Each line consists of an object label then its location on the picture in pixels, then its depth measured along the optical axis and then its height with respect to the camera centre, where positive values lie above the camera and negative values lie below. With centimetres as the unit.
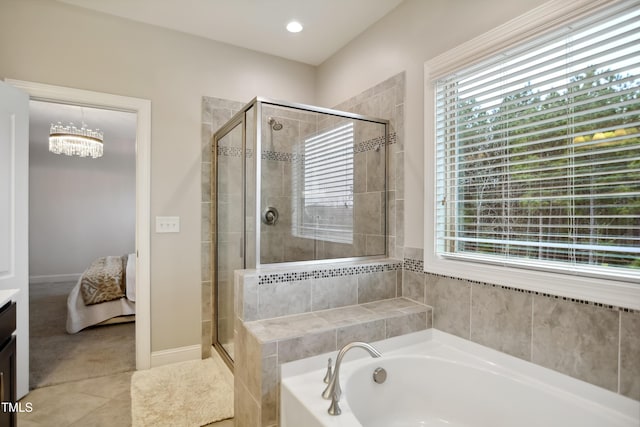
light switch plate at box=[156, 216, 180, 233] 263 -10
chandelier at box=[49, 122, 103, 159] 369 +82
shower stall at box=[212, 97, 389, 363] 213 +17
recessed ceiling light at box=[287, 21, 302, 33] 258 +150
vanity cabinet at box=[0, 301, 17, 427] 138 -68
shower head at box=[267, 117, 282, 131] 213 +59
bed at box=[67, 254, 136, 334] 338 -94
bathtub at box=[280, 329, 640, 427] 135 -84
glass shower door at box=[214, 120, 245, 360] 234 -11
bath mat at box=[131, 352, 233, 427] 199 -125
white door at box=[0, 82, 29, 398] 206 +3
